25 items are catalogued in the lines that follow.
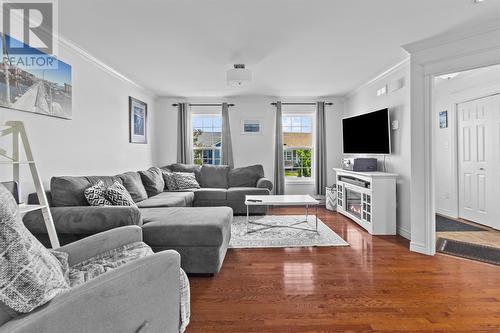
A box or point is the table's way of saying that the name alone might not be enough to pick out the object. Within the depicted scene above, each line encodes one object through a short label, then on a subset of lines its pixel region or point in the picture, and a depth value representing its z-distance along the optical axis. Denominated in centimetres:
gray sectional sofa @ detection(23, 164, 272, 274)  240
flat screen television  410
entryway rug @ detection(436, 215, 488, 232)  406
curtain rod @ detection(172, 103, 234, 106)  606
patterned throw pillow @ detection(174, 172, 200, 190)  517
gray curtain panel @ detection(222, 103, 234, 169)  598
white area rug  339
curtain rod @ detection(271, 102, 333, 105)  602
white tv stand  381
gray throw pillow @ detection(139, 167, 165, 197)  459
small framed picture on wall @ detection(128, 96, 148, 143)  480
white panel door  404
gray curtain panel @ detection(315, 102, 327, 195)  598
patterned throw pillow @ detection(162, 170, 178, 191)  512
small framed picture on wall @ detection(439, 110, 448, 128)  489
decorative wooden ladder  204
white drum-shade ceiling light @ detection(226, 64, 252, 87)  354
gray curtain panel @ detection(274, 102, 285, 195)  596
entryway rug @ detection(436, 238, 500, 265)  293
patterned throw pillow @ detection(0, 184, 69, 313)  86
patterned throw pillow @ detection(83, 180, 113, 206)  287
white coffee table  376
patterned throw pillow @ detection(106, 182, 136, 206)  302
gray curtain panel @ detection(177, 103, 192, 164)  596
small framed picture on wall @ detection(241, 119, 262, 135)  609
